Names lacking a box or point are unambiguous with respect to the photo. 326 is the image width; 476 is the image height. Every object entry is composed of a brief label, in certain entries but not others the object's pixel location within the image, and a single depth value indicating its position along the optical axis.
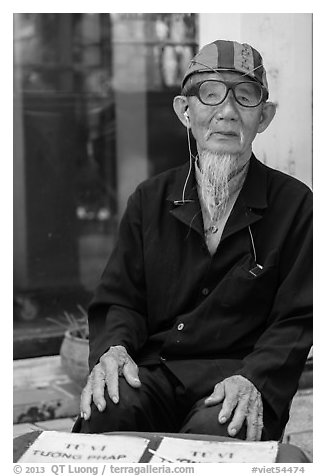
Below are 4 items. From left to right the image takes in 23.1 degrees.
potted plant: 3.85
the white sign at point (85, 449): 2.11
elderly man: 2.38
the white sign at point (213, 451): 2.09
